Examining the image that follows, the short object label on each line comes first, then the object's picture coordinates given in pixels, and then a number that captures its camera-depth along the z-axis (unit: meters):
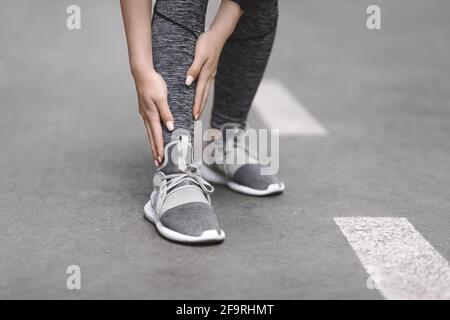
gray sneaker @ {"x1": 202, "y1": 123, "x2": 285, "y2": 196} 2.50
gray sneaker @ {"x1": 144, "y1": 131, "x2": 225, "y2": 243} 2.19
